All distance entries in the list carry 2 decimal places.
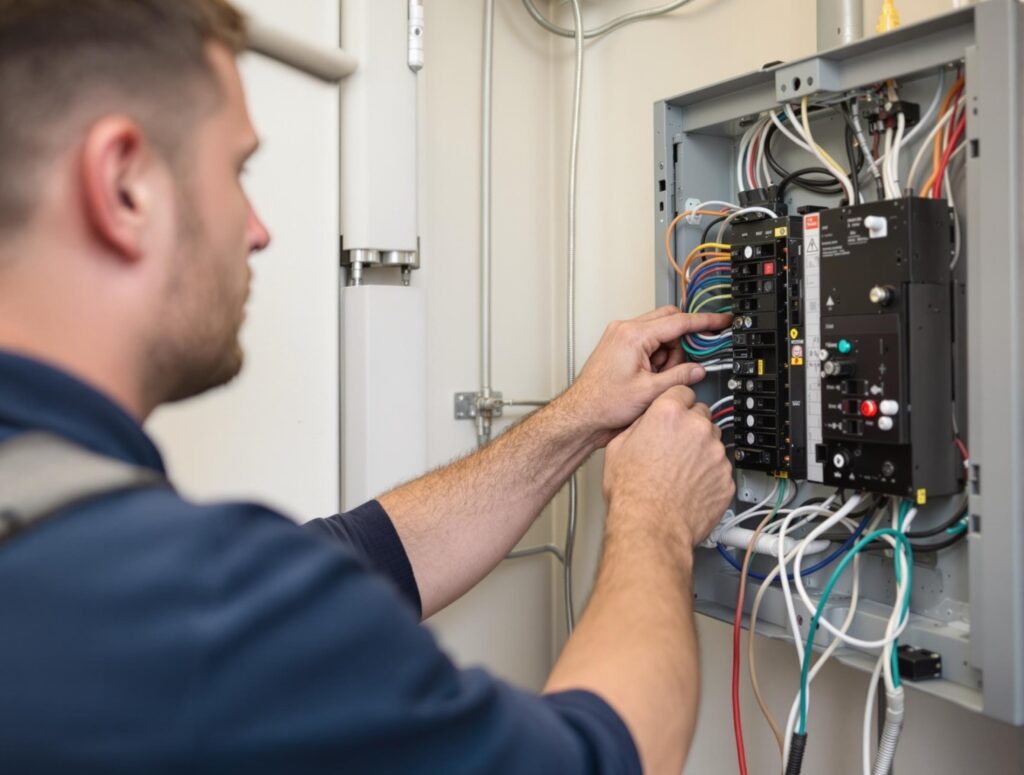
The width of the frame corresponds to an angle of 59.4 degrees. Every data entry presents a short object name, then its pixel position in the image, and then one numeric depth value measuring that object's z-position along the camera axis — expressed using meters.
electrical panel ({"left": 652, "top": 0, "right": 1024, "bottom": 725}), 0.94
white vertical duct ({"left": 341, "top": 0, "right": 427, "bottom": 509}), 1.52
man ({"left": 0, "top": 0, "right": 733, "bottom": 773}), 0.48
